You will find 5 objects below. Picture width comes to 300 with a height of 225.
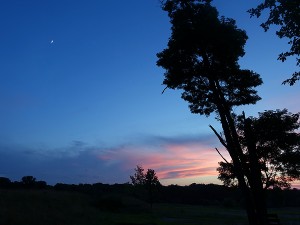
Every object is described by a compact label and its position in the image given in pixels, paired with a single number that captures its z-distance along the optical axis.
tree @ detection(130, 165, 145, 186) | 82.01
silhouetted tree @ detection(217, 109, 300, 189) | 21.11
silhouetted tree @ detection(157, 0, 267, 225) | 14.81
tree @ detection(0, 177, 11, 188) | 85.14
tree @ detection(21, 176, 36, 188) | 90.22
